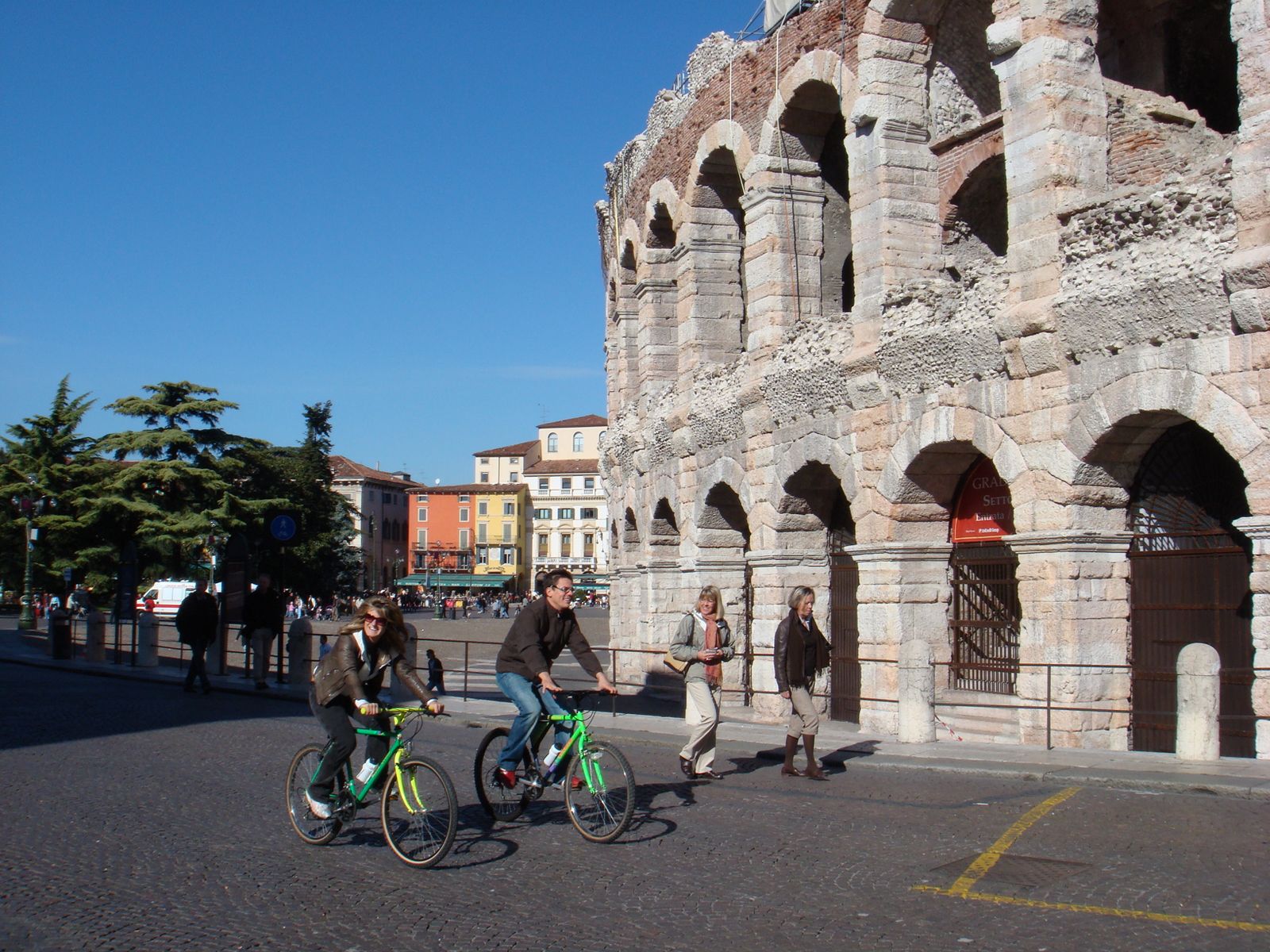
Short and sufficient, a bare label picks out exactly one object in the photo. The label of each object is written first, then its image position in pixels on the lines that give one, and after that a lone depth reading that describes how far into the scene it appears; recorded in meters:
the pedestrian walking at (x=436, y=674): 19.05
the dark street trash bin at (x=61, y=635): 27.80
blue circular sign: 19.61
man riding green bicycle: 8.26
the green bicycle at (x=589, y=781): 7.82
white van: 51.91
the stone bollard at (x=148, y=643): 25.30
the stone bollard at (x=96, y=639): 27.14
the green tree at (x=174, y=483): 51.12
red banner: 15.02
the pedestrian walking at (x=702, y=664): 10.73
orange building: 118.56
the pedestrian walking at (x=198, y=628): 19.84
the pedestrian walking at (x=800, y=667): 10.85
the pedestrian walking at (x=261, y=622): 20.12
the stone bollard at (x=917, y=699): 12.66
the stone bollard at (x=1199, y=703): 10.64
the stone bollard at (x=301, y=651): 19.75
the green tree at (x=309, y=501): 58.66
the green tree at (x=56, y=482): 51.75
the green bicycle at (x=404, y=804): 7.18
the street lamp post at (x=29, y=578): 40.38
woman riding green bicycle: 7.58
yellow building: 117.25
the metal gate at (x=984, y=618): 15.07
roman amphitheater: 11.95
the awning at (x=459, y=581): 100.00
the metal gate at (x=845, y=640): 17.61
